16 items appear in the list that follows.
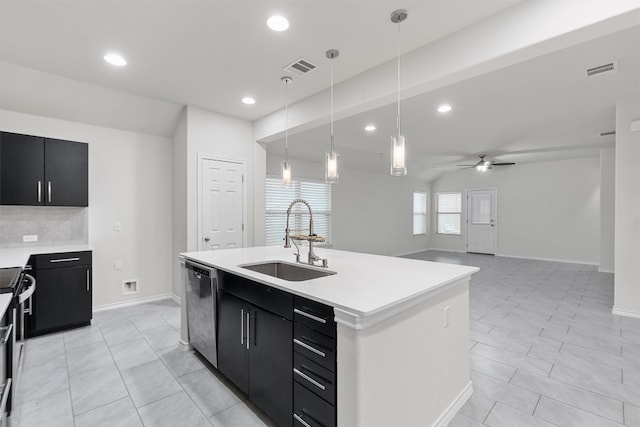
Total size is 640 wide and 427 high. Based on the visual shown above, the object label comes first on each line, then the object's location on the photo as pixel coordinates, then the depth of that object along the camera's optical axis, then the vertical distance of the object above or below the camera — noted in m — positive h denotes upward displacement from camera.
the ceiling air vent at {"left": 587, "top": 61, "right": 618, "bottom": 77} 2.89 +1.42
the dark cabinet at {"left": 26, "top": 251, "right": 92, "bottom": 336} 3.12 -0.90
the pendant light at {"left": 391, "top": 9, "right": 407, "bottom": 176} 2.09 +0.43
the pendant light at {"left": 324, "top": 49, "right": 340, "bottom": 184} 2.58 +0.40
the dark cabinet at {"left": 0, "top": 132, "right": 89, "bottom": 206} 3.14 +0.44
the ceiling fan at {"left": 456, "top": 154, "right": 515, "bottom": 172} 6.88 +1.08
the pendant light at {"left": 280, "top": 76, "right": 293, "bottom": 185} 3.08 +0.45
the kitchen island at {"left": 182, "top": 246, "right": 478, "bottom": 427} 1.30 -0.64
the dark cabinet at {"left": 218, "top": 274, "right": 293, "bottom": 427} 1.69 -0.86
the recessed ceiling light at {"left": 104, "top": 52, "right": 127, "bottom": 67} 2.75 +1.44
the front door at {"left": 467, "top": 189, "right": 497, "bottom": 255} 8.88 -0.32
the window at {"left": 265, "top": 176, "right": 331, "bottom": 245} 5.93 +0.07
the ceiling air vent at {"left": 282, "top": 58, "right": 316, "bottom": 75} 2.85 +1.43
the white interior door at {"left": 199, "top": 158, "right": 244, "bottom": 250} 4.14 +0.10
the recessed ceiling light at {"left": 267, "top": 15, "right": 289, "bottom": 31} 2.22 +1.44
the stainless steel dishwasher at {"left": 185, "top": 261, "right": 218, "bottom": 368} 2.38 -0.83
